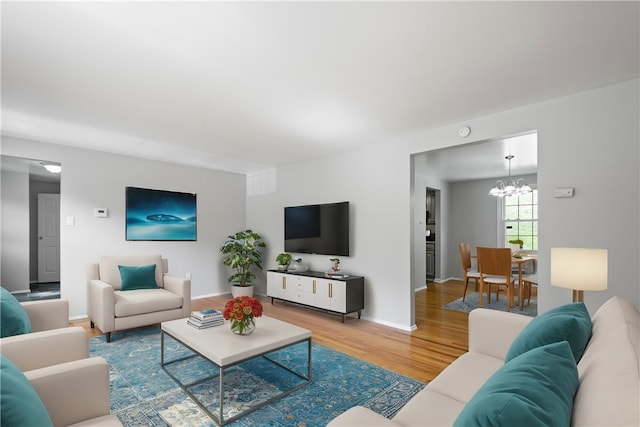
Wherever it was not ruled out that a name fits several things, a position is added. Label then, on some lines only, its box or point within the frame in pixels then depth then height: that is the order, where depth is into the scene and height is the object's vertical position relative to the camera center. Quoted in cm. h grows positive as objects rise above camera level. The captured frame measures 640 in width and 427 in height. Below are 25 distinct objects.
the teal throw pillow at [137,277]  404 -82
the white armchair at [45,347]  170 -74
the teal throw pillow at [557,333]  127 -49
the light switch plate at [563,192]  282 +19
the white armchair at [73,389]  131 -75
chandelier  540 +39
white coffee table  208 -95
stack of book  269 -90
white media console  418 -109
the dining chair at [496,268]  480 -84
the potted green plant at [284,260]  524 -76
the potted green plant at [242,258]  563 -80
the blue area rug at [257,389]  209 -133
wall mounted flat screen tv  464 -24
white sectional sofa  72 -49
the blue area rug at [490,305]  477 -147
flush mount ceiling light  452 +66
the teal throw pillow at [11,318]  189 -64
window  698 -11
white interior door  670 -52
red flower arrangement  242 -76
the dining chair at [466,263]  541 -90
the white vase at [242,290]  559 -134
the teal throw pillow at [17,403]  91 -57
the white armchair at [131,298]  348 -99
